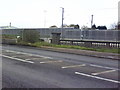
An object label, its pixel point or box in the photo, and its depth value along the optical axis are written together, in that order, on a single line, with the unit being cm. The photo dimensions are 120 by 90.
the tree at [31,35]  2677
